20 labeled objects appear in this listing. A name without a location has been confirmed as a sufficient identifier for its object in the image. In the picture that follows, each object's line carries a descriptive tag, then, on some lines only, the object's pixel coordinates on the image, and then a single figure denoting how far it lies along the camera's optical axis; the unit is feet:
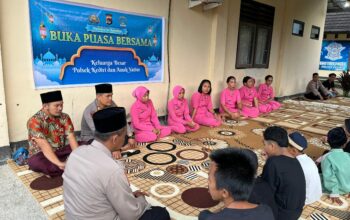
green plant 27.22
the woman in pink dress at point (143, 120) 11.96
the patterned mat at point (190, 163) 7.00
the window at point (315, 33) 27.20
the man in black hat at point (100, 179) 4.11
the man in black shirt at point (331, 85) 28.17
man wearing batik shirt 8.00
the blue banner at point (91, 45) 10.16
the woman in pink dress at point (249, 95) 18.37
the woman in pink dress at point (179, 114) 13.67
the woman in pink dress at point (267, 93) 20.40
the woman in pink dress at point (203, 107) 15.06
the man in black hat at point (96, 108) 10.19
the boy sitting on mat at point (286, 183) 5.36
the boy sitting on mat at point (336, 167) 7.30
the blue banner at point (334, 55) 44.47
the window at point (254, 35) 19.03
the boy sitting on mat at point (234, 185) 3.38
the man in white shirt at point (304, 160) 6.39
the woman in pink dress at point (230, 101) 16.94
